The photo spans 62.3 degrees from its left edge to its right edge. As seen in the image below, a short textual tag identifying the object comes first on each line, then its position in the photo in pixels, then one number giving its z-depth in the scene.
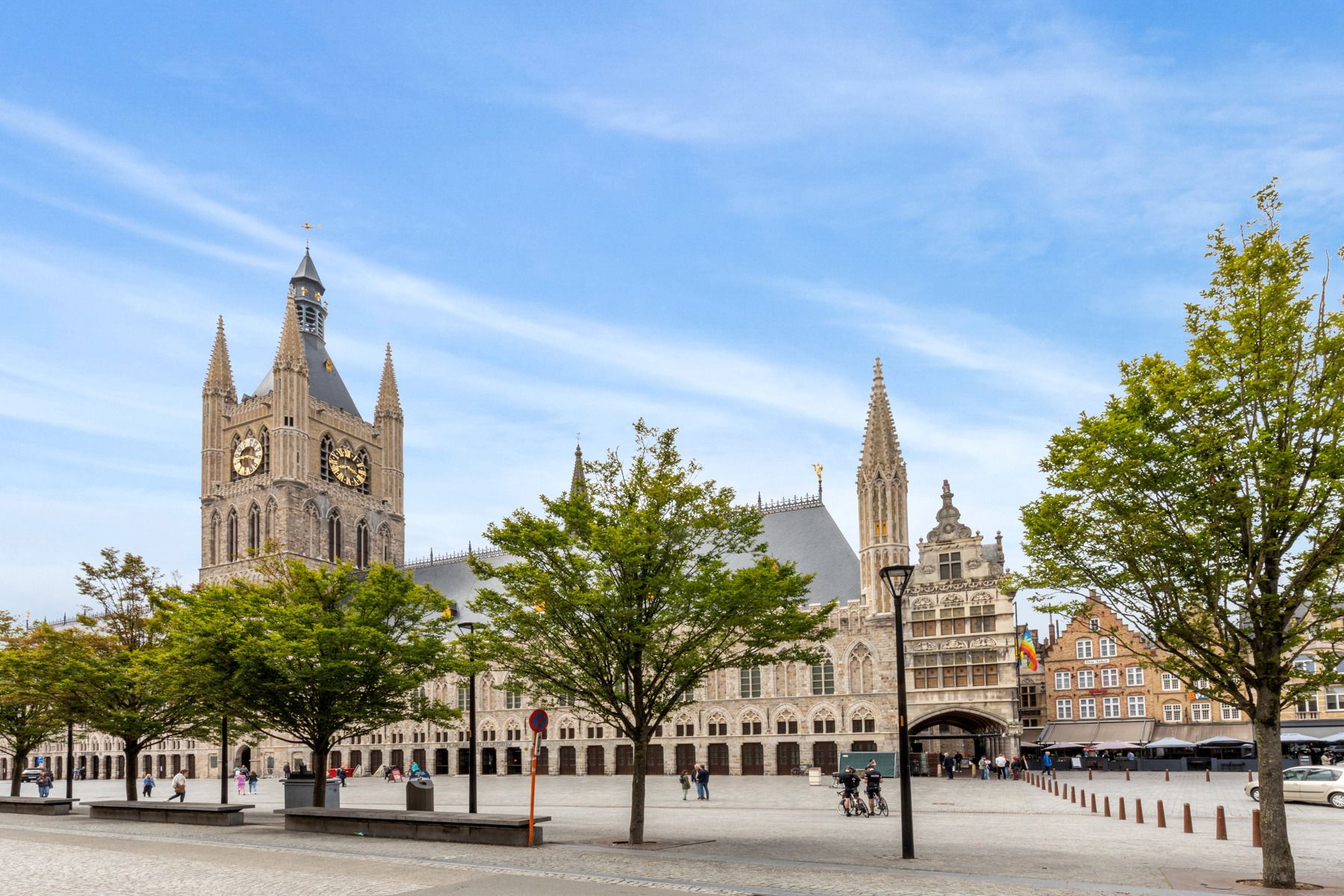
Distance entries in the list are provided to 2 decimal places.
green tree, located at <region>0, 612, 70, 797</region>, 36.22
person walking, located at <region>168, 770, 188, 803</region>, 36.58
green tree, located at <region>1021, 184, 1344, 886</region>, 15.27
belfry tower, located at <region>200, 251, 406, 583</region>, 86.38
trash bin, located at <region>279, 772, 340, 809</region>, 30.75
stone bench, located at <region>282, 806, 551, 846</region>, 21.44
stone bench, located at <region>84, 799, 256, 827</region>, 27.97
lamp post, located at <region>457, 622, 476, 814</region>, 26.02
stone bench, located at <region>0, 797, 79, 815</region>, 33.12
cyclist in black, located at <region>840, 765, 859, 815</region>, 29.45
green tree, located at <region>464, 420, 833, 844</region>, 21.88
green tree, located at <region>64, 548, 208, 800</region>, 32.94
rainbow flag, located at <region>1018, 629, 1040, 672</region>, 67.12
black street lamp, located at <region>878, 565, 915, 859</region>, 18.39
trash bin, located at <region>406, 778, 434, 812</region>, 26.97
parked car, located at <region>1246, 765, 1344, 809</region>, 30.52
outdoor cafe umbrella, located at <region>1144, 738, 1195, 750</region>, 54.59
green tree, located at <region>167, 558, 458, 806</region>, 27.53
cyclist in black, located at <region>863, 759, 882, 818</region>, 29.36
